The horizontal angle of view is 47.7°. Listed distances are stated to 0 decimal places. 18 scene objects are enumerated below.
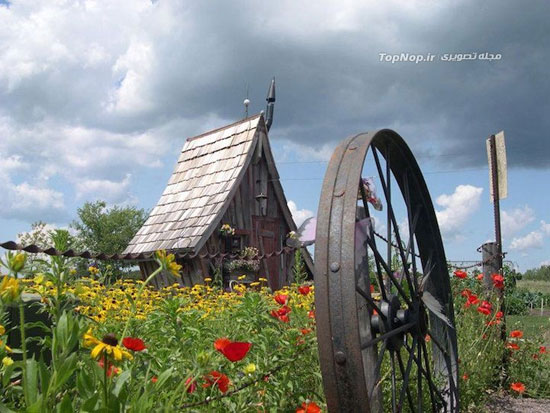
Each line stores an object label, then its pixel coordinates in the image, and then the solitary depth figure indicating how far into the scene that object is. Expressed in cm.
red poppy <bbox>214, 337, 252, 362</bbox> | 203
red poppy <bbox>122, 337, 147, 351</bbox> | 186
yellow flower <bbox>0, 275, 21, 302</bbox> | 159
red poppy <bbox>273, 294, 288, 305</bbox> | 335
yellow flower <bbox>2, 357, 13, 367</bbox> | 191
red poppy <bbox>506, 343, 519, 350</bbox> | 548
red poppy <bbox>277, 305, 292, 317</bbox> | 329
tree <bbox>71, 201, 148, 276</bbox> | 3847
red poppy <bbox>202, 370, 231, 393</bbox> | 221
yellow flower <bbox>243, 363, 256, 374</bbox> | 229
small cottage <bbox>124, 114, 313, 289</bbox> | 1328
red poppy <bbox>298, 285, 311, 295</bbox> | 374
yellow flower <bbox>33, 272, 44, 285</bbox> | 193
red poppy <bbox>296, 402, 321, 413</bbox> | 241
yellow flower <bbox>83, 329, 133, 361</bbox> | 160
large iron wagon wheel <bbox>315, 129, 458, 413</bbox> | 238
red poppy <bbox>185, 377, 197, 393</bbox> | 223
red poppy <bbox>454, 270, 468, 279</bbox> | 514
